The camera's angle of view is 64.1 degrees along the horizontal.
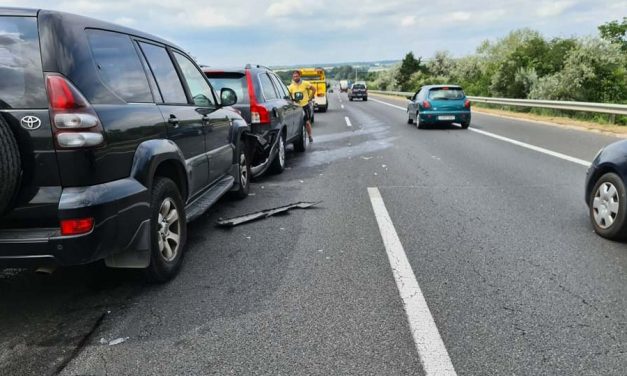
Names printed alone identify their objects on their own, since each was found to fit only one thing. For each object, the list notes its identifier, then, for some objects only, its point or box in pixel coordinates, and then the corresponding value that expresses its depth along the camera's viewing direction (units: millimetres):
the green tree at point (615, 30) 65812
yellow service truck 28736
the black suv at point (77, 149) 2922
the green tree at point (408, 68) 77438
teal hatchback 16359
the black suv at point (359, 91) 46469
